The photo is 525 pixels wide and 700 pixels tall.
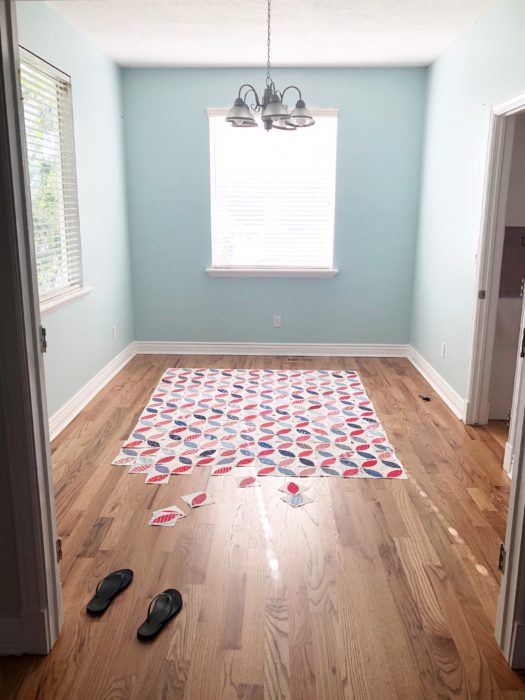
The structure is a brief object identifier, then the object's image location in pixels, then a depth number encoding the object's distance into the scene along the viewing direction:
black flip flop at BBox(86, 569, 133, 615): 2.16
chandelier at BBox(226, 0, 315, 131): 3.38
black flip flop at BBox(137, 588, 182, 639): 2.04
